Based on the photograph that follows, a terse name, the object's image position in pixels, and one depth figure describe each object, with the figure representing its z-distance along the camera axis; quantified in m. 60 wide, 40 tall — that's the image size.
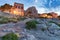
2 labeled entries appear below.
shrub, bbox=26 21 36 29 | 7.17
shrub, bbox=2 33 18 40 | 5.06
